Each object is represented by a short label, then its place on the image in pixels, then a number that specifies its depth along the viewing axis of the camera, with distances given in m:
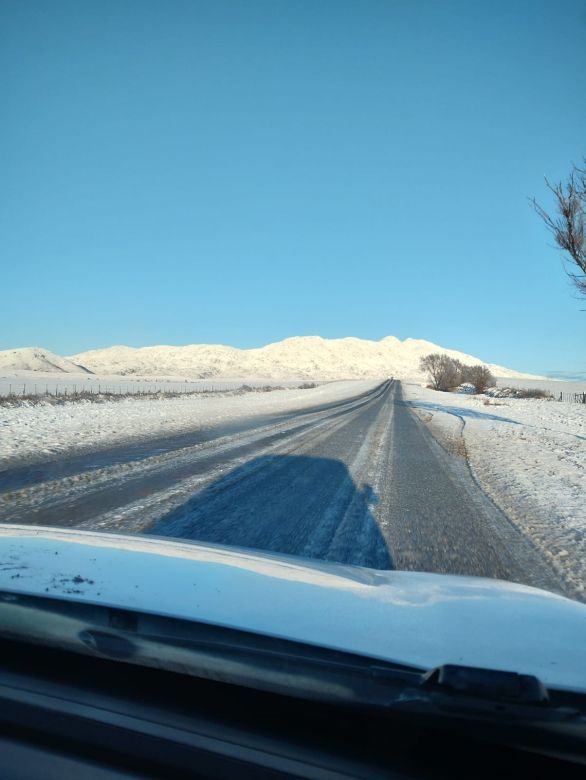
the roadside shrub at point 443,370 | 70.62
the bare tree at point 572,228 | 13.31
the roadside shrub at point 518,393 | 51.16
